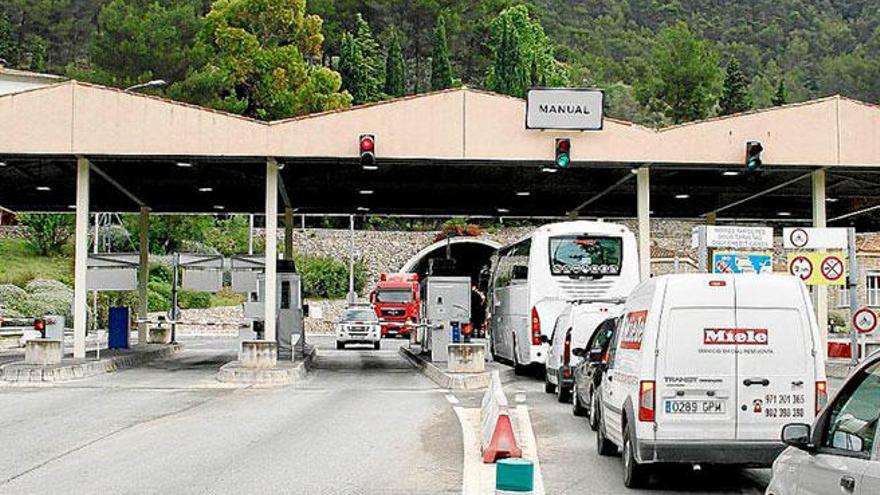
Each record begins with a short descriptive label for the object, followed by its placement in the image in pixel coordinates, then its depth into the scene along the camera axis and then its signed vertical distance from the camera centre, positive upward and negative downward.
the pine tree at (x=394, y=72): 100.81 +19.18
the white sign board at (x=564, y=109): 27.83 +4.43
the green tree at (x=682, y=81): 112.38 +21.13
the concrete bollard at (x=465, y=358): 26.64 -1.22
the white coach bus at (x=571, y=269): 27.83 +0.77
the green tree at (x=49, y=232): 71.19 +4.15
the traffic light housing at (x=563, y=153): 27.81 +3.42
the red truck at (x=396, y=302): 59.56 +0.01
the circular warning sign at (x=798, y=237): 22.14 +1.19
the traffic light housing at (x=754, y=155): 27.84 +3.38
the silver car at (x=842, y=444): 6.23 -0.78
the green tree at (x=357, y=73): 97.19 +18.58
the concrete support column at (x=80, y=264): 28.77 +0.91
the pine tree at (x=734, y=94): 99.88 +17.18
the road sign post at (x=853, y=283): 22.28 +0.36
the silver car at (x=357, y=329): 49.84 -1.11
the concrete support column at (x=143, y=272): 40.14 +0.99
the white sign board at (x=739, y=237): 21.27 +1.18
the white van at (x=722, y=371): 11.43 -0.66
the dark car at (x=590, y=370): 16.73 -0.99
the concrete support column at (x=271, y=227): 28.98 +1.78
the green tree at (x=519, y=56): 104.38 +22.15
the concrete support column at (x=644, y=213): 29.41 +2.19
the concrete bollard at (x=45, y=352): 28.58 -1.18
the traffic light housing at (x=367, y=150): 27.23 +3.43
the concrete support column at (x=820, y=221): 28.99 +2.01
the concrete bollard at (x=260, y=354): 27.73 -1.19
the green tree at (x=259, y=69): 81.56 +16.00
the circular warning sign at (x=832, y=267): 23.17 +0.68
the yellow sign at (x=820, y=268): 23.09 +0.66
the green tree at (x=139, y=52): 76.94 +15.85
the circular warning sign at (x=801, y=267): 23.02 +0.68
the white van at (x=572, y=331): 21.50 -0.51
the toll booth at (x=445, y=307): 30.67 -0.12
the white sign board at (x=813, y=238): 22.16 +1.19
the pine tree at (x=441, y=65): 100.56 +19.68
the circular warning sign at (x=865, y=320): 21.97 -0.32
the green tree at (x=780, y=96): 100.38 +17.23
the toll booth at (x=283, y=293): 32.97 +0.25
